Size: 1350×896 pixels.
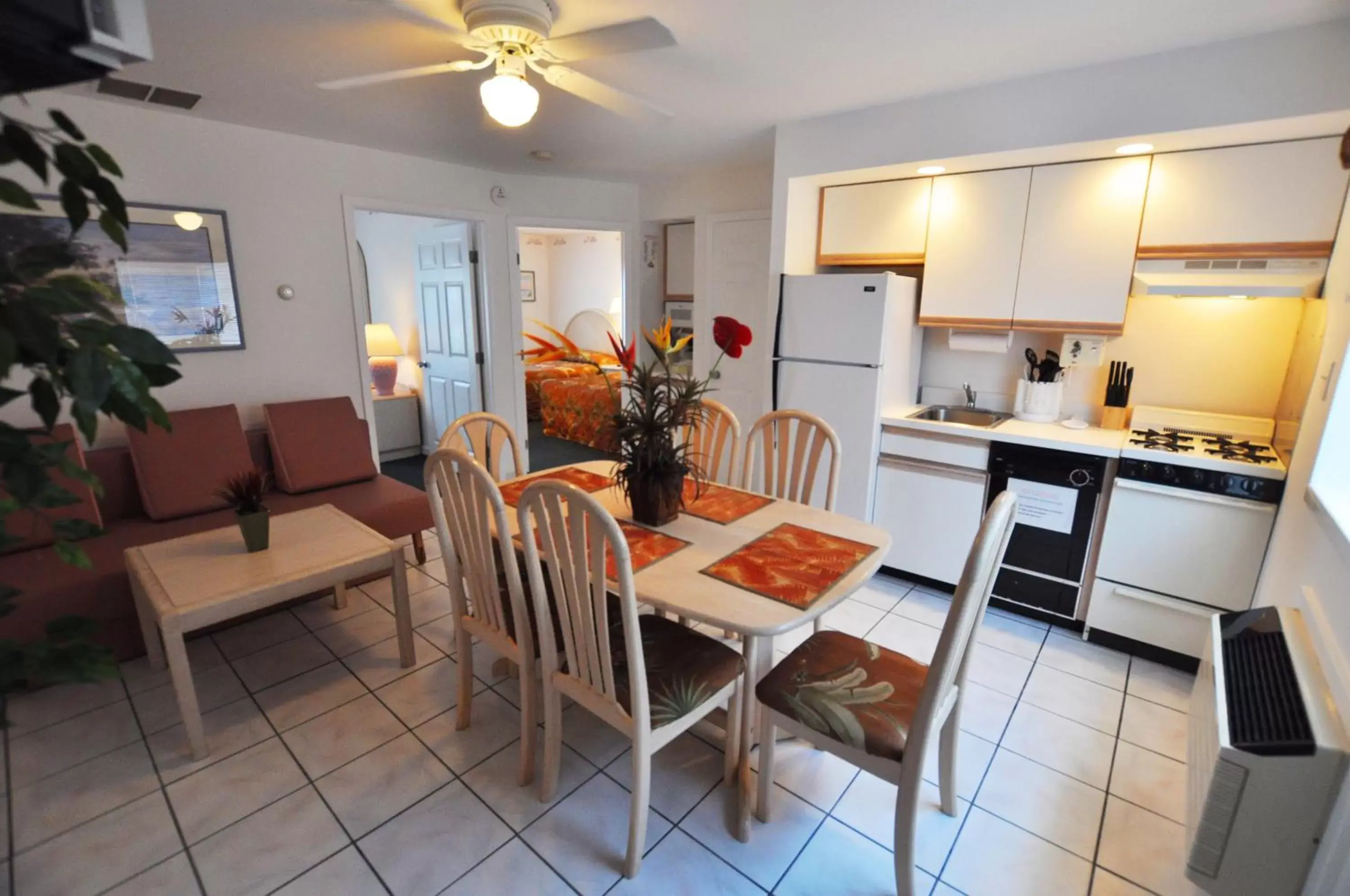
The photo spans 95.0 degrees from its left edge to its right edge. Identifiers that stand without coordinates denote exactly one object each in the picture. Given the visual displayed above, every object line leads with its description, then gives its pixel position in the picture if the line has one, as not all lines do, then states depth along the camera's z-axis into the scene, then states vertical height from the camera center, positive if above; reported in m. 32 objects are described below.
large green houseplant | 0.73 -0.06
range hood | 2.20 +0.21
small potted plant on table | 2.25 -0.72
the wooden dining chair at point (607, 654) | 1.40 -0.90
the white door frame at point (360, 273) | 3.58 +0.23
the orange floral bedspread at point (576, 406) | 5.59 -0.83
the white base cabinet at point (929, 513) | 2.86 -0.88
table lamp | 5.21 -0.38
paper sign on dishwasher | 2.61 -0.74
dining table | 1.49 -0.66
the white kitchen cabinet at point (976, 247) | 2.76 +0.36
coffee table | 1.92 -0.90
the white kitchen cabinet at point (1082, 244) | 2.50 +0.35
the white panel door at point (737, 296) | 4.11 +0.16
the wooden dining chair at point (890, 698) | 1.31 -0.92
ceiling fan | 1.70 +0.75
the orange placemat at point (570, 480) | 2.25 -0.63
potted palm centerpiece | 1.66 -0.31
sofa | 2.23 -0.89
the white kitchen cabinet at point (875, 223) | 3.00 +0.50
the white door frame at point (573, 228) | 4.33 +0.34
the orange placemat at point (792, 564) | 1.58 -0.66
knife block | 2.81 -0.39
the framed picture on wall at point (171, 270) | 2.78 +0.15
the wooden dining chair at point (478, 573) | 1.66 -0.76
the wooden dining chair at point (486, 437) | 2.49 -0.50
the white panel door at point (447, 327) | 4.37 -0.12
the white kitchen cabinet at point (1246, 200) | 2.15 +0.48
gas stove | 2.22 -0.43
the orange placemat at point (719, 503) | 2.08 -0.64
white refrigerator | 2.93 -0.16
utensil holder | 2.94 -0.34
